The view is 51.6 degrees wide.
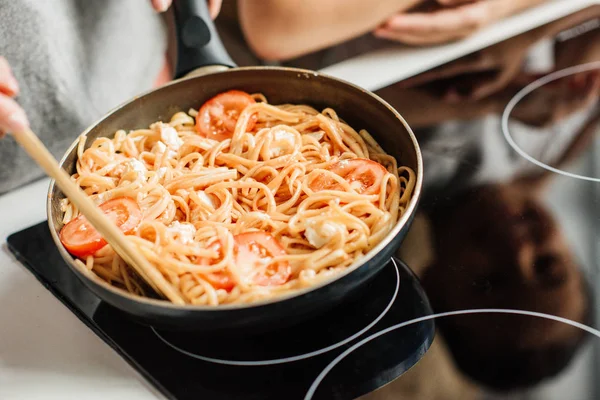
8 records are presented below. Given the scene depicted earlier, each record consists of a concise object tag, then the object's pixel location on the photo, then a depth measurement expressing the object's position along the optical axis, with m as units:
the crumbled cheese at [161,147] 1.04
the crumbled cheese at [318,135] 1.04
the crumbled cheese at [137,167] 0.97
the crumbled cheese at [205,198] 0.93
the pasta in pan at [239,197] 0.79
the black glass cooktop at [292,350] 0.77
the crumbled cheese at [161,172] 0.99
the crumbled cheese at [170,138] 1.05
